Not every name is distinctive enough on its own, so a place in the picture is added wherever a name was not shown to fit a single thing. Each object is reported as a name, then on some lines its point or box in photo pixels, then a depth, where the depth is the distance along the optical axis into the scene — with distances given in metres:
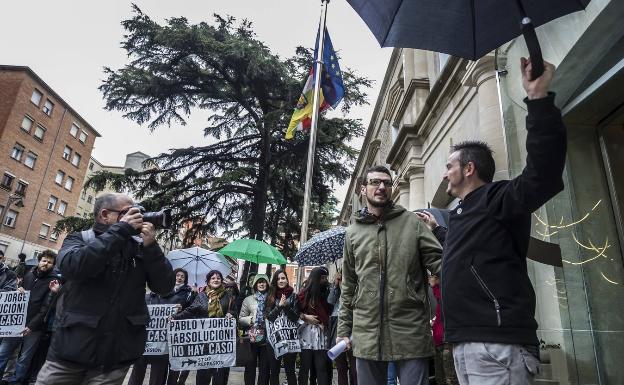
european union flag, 10.74
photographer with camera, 2.33
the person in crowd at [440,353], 4.73
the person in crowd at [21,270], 9.15
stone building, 3.37
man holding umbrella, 1.62
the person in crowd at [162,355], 5.32
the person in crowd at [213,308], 5.79
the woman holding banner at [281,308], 5.72
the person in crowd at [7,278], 7.51
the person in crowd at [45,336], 6.25
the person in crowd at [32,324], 6.07
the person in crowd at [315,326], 5.65
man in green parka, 2.37
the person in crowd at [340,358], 5.61
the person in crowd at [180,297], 5.75
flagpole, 8.49
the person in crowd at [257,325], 5.93
